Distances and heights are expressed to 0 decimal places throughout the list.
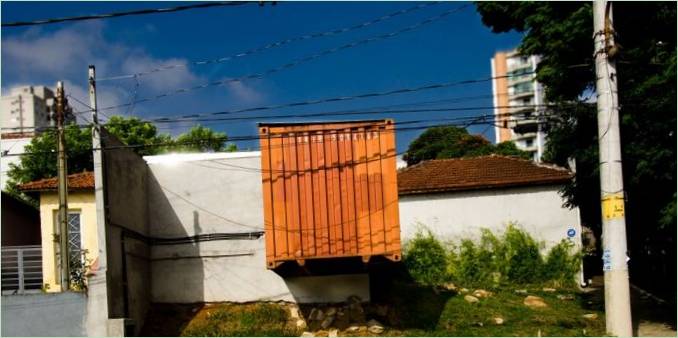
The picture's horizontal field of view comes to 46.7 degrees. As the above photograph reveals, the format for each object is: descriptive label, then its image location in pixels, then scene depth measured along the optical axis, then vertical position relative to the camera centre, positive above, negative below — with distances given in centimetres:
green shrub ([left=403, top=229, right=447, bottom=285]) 2131 -256
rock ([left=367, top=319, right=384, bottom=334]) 1644 -334
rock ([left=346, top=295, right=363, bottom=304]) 1794 -296
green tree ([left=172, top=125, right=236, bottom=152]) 3325 +167
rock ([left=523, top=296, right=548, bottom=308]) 1840 -333
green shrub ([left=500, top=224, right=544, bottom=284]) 2119 -262
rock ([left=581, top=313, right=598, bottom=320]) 1670 -338
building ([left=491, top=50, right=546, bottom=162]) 8184 +810
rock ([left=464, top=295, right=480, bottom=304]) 1859 -321
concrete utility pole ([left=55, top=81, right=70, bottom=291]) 1532 -6
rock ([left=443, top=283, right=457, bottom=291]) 2009 -315
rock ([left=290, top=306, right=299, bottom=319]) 1780 -318
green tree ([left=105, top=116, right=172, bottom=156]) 3198 +186
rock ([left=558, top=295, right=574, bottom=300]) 1931 -339
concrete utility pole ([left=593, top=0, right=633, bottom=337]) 1220 -38
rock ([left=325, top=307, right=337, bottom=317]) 1767 -317
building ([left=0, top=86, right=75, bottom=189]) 11756 +1225
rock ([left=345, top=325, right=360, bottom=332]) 1666 -338
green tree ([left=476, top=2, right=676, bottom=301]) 1446 +110
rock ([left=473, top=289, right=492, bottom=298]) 1922 -320
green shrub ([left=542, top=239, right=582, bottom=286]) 2117 -283
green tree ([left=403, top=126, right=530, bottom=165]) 4063 +99
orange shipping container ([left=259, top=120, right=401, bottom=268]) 1623 -41
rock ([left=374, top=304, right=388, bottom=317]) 1748 -317
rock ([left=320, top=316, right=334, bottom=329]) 1716 -332
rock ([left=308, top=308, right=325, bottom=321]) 1759 -323
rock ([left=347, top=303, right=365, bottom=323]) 1722 -317
